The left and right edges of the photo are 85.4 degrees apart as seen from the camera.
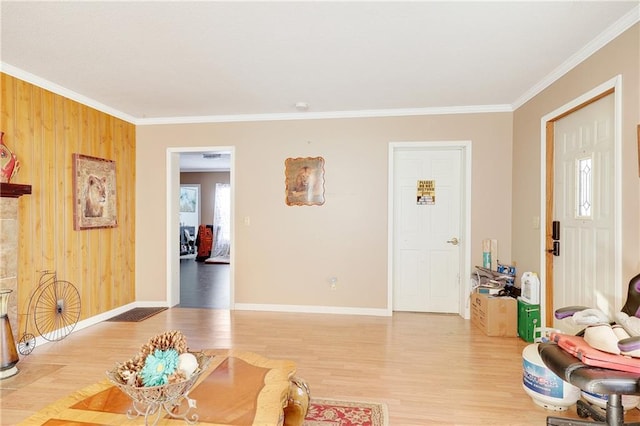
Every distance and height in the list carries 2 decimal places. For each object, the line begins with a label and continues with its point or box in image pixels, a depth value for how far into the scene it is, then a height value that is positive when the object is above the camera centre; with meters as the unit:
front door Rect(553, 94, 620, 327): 2.49 +0.08
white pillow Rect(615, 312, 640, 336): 1.85 -0.58
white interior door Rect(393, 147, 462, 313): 4.35 -0.20
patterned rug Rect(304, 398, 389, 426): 2.08 -1.24
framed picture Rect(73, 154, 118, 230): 3.71 +0.26
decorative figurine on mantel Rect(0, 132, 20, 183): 2.86 +0.44
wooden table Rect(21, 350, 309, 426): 1.39 -0.82
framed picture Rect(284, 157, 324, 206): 4.43 +0.45
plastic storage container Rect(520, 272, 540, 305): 3.36 -0.70
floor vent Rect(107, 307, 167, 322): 4.10 -1.22
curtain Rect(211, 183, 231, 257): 9.57 -0.15
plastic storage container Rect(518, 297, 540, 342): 3.35 -1.01
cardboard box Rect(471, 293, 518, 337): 3.53 -1.03
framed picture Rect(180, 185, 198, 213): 10.12 +0.48
